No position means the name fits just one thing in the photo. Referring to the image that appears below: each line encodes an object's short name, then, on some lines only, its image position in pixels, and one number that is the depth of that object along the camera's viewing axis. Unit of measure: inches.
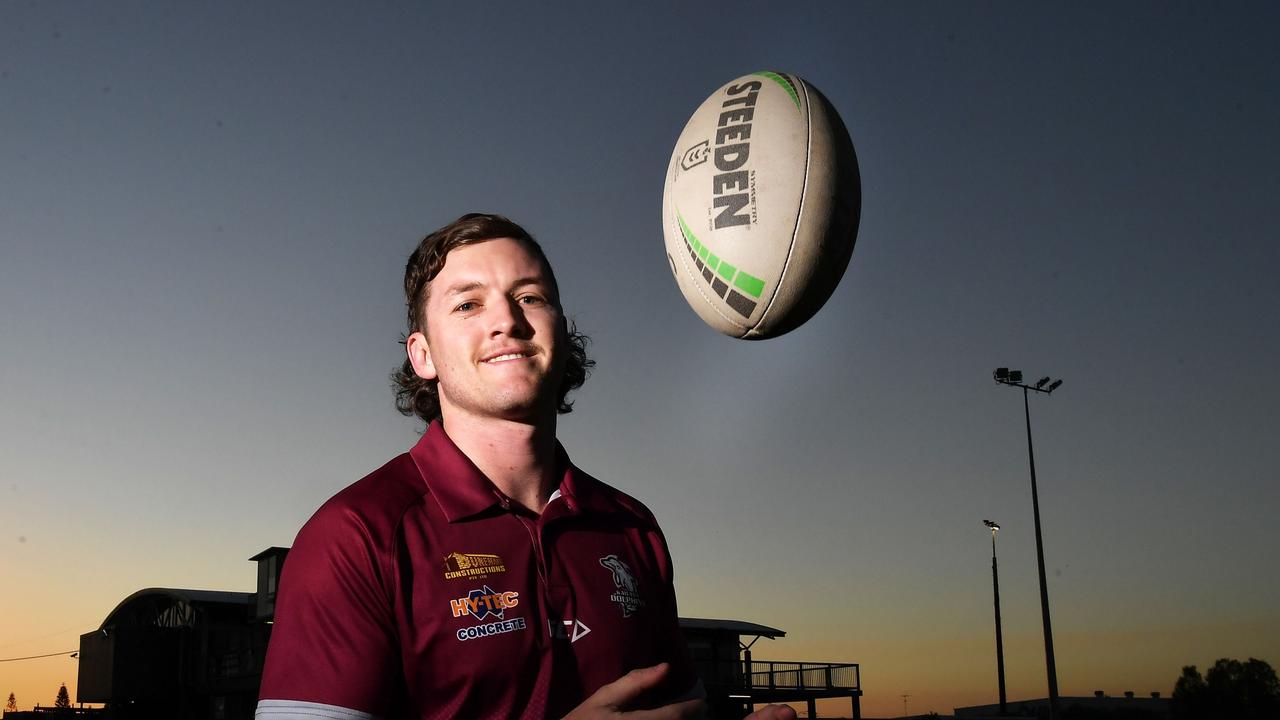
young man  79.8
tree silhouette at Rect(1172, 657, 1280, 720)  1518.2
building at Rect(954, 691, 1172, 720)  1857.8
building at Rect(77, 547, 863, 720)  1159.0
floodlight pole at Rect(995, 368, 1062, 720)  972.6
